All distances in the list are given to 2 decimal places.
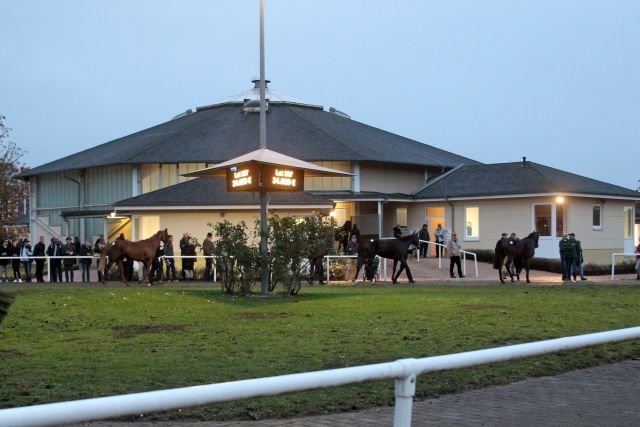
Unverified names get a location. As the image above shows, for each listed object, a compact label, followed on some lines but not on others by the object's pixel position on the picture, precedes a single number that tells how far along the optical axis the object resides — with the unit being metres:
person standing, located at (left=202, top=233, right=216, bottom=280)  31.22
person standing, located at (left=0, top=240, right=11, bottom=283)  33.56
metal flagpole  22.39
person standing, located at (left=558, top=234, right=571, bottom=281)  31.17
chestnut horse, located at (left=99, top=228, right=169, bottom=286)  27.83
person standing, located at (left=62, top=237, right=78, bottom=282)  33.06
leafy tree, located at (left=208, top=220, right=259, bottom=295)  22.44
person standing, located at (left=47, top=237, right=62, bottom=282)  33.31
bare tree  66.62
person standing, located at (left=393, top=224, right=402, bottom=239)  29.98
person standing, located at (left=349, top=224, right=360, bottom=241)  39.48
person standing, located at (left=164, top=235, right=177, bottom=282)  32.84
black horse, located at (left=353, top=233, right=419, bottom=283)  29.16
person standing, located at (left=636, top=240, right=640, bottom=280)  31.99
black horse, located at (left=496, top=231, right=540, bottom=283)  30.02
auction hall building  40.31
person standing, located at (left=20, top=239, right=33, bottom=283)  32.44
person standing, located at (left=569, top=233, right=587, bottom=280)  31.39
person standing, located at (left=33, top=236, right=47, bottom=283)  32.69
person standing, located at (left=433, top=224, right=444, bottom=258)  42.84
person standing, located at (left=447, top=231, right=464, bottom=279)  33.31
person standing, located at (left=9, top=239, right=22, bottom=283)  33.16
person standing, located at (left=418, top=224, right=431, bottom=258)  43.00
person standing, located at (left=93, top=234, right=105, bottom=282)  36.80
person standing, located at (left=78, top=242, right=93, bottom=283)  33.16
